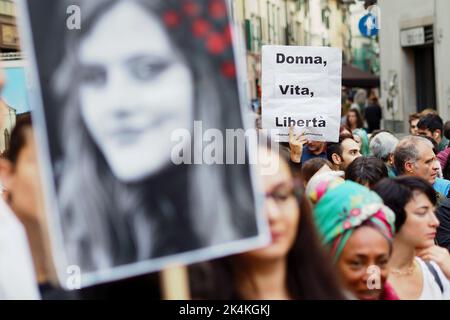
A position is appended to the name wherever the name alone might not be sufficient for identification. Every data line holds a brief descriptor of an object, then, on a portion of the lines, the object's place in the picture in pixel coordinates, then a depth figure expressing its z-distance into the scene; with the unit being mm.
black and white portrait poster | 2373
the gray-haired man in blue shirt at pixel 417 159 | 6273
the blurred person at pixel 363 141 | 9059
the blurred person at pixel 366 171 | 5160
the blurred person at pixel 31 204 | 2400
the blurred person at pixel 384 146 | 7750
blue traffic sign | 20572
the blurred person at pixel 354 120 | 14812
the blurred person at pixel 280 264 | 2504
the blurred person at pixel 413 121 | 11331
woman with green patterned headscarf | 2957
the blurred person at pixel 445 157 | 7352
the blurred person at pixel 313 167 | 5744
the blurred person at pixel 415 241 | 3490
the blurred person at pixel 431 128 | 9898
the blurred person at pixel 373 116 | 20203
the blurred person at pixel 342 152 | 7207
